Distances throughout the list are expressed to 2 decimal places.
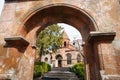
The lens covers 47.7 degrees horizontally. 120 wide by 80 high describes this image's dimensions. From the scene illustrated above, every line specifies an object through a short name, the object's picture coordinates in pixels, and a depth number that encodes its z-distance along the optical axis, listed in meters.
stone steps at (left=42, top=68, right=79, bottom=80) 16.85
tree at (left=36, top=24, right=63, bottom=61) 21.56
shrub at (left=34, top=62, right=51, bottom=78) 16.59
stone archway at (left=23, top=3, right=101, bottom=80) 4.56
